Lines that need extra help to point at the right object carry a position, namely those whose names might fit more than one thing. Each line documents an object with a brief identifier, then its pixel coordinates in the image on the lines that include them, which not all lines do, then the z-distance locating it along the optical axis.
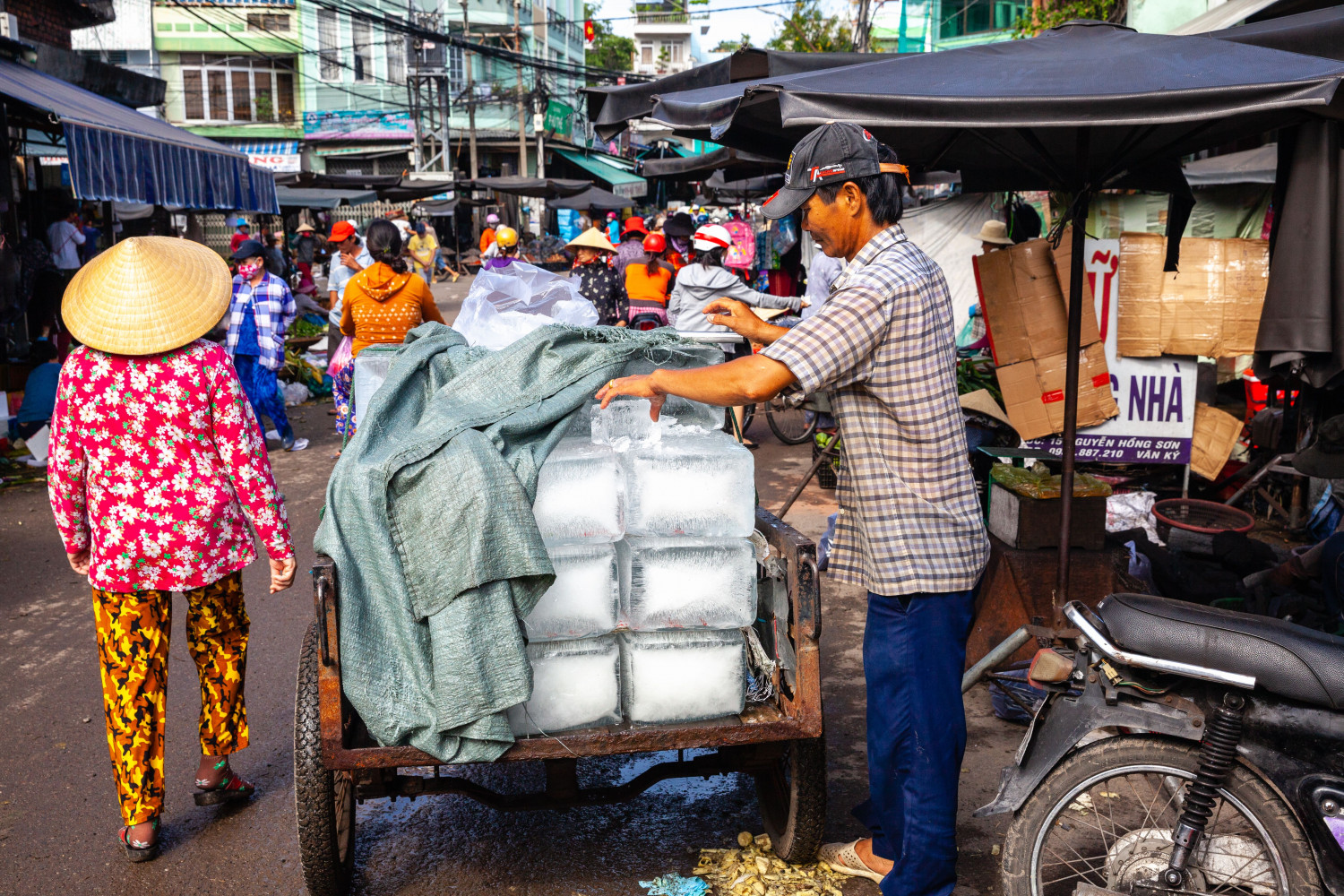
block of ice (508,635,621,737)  2.84
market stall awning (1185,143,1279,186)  8.98
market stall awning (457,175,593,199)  26.83
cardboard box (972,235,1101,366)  5.42
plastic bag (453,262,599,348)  4.32
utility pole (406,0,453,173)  34.34
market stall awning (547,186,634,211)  26.77
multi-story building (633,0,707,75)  74.19
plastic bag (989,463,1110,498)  4.83
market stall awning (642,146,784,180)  7.44
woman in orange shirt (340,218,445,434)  6.93
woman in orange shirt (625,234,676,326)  10.10
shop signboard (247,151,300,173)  33.17
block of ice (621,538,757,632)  2.89
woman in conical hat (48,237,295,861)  3.29
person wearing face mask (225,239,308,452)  9.46
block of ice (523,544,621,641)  2.84
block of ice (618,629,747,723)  2.92
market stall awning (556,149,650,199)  35.94
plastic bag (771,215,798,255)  13.49
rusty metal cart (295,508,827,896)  2.70
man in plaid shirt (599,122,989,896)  2.67
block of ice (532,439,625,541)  2.84
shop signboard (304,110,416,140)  37.94
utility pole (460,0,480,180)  34.16
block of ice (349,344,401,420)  3.67
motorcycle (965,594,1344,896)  2.43
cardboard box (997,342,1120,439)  5.62
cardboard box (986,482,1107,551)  4.79
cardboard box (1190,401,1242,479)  6.75
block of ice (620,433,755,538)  2.90
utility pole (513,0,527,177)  37.95
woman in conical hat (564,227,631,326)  9.72
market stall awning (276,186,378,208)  23.81
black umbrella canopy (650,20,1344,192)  3.14
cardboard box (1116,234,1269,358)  6.19
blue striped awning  8.36
